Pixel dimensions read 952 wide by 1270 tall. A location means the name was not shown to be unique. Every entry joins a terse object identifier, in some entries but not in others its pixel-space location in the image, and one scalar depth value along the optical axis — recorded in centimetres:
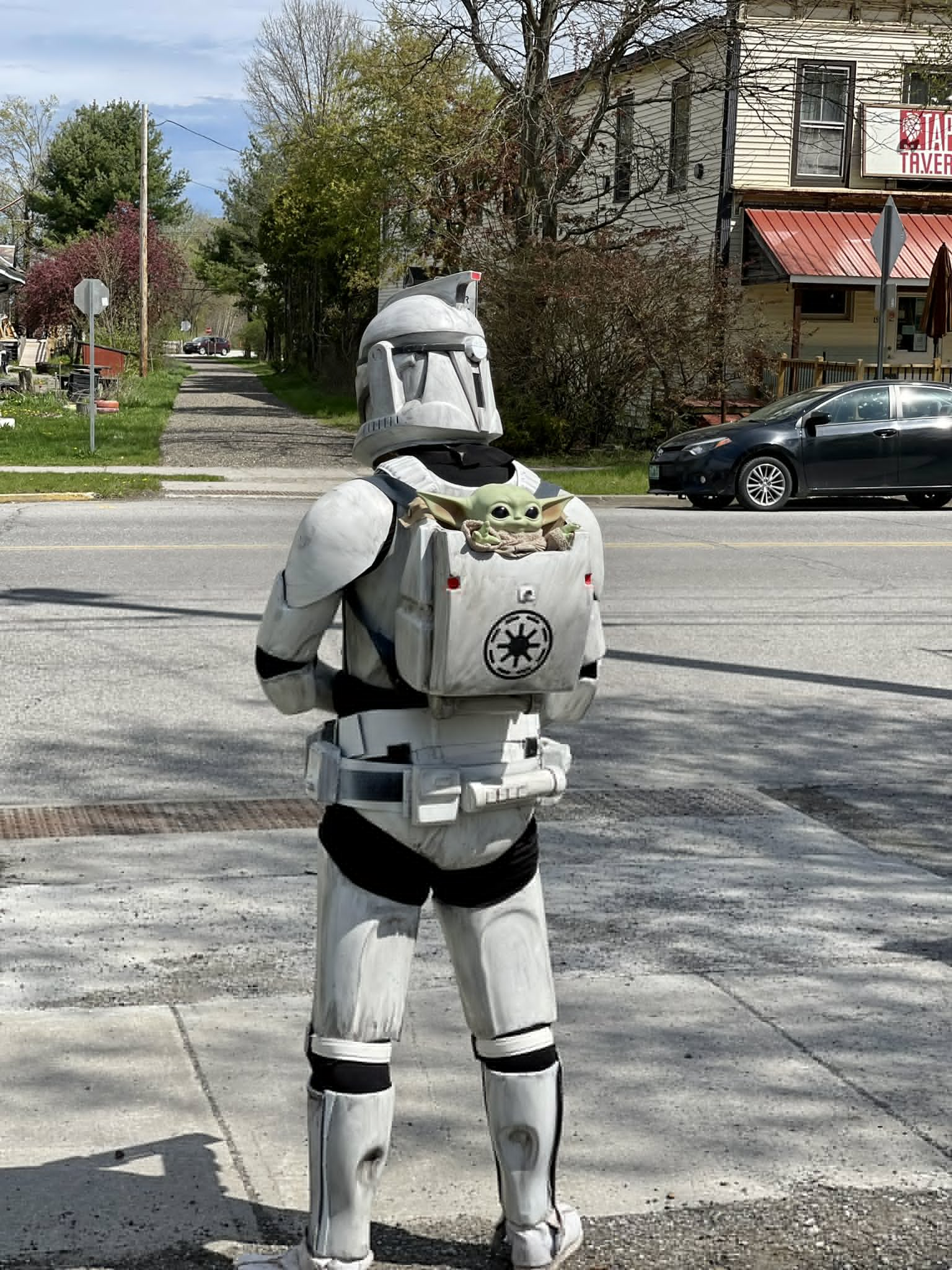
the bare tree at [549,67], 2506
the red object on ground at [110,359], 3853
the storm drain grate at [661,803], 670
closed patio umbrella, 2455
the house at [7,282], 4106
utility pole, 4541
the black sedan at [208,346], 12525
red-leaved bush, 5188
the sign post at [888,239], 2109
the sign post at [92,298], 2375
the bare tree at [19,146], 9019
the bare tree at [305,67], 6556
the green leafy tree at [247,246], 7431
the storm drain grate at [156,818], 631
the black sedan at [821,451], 1917
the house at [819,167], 2942
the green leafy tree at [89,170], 7631
